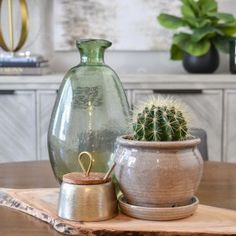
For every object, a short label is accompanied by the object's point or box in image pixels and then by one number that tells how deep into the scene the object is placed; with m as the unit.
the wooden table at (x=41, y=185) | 1.41
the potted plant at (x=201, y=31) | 3.21
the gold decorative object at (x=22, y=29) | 3.48
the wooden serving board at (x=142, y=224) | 1.37
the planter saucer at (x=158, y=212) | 1.41
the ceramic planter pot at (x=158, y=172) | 1.40
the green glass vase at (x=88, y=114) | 1.55
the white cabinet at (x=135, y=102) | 3.19
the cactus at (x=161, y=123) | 1.40
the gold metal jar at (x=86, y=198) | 1.40
